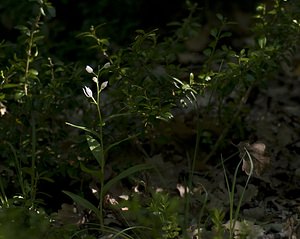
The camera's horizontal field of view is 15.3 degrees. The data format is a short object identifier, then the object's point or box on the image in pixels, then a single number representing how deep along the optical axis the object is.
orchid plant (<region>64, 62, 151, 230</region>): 3.54
